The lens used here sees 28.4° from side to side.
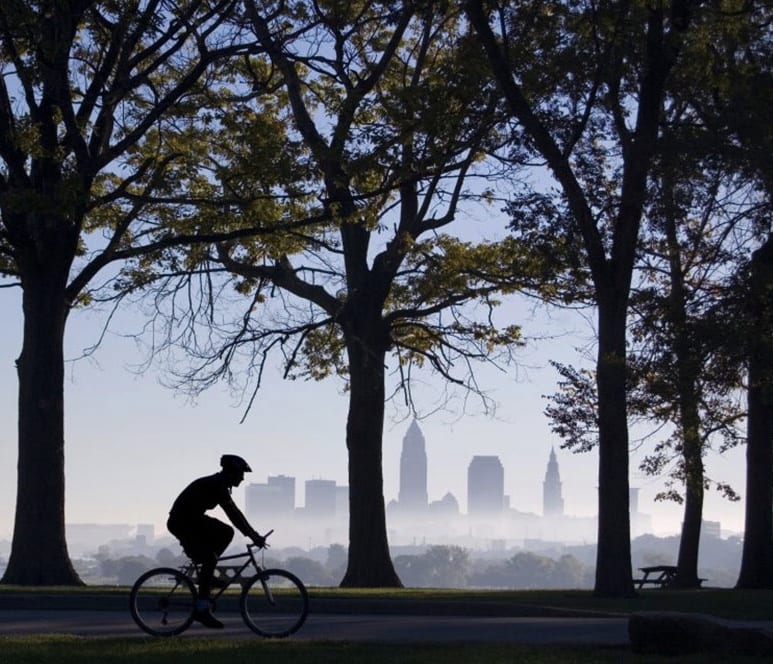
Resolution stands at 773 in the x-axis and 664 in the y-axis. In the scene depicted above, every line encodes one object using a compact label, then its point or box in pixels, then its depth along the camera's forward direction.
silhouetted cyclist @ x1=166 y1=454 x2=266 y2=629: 14.94
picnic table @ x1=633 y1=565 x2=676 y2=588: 37.69
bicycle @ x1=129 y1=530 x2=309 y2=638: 15.35
